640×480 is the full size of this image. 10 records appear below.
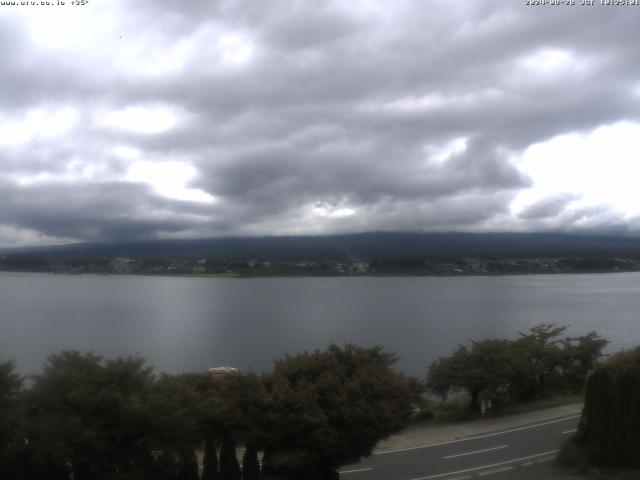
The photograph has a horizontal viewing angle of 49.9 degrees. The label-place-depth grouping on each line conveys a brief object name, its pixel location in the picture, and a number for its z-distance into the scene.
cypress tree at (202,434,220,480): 15.47
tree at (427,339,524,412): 29.38
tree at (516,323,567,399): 31.95
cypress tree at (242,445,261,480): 15.69
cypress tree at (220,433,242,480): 15.60
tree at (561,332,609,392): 33.50
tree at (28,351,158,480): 13.88
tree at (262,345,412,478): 14.97
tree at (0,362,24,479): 13.67
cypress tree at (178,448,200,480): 15.12
